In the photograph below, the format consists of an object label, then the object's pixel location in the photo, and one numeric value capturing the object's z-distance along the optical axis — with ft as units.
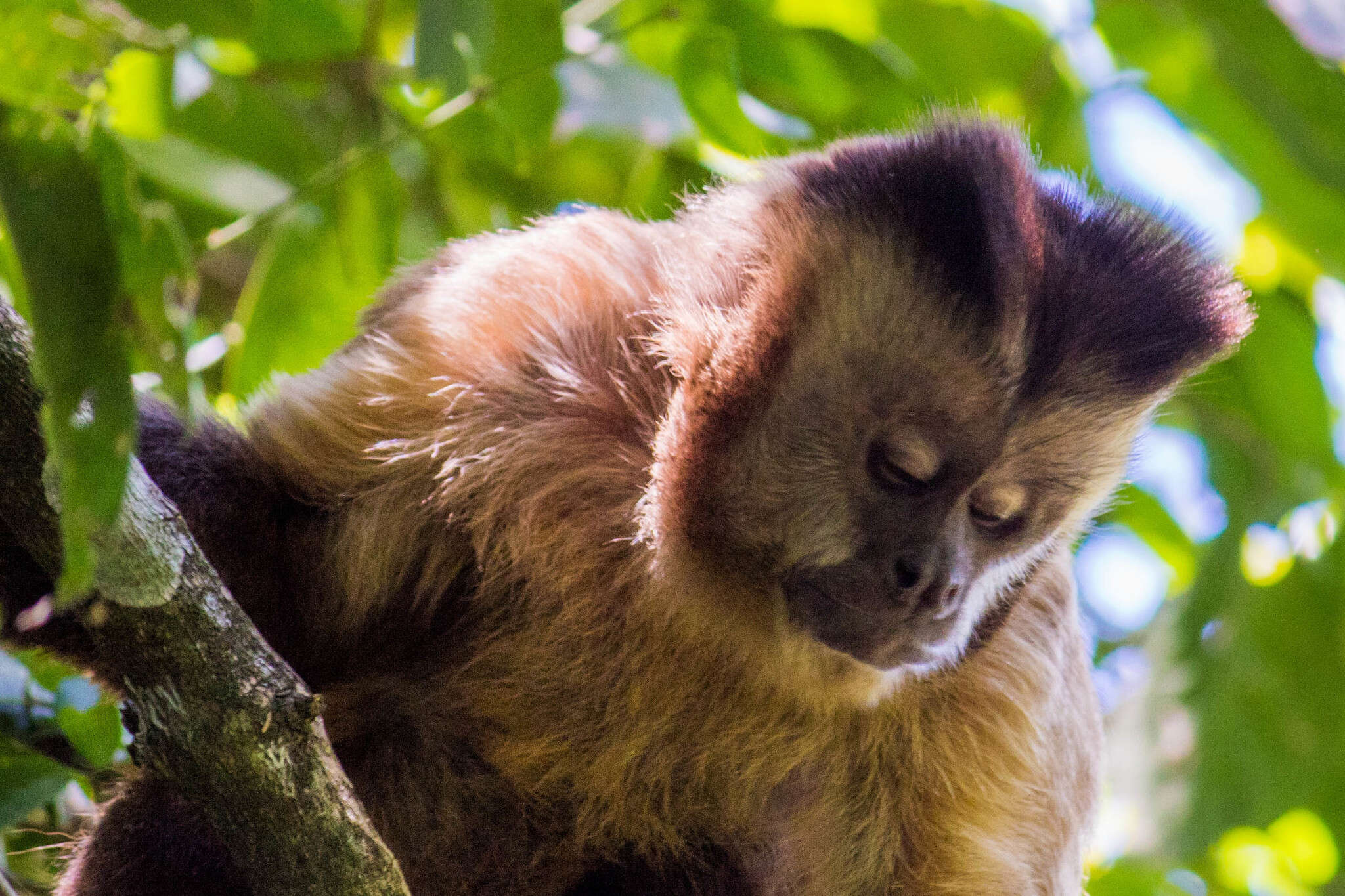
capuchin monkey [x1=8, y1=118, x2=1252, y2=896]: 18.53
